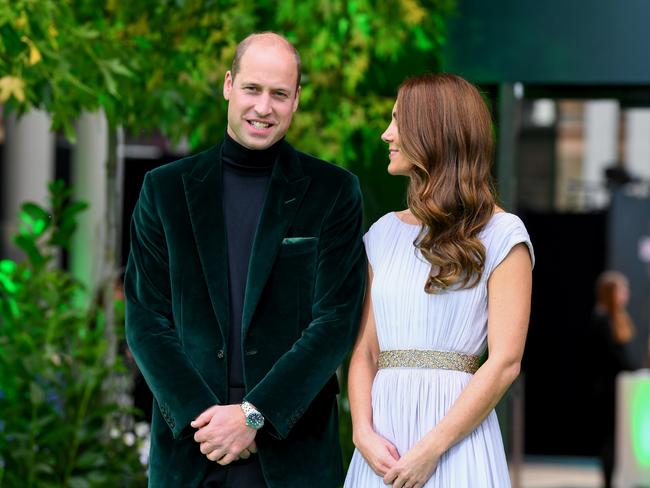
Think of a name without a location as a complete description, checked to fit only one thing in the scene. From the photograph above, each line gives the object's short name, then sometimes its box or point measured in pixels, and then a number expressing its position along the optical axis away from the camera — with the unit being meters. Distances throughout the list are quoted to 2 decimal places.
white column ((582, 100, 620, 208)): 40.04
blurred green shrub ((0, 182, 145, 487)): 8.66
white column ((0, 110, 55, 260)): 19.73
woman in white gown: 5.09
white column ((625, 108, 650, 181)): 37.41
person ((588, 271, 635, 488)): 17.98
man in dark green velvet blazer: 5.09
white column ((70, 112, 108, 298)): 13.44
